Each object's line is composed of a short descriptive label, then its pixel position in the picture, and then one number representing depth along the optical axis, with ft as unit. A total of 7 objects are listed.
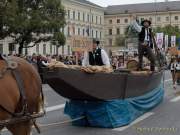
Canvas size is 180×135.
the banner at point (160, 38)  80.78
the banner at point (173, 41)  109.46
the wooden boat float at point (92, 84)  17.82
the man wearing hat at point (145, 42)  29.80
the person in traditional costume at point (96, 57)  22.52
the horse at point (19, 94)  11.92
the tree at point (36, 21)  93.44
